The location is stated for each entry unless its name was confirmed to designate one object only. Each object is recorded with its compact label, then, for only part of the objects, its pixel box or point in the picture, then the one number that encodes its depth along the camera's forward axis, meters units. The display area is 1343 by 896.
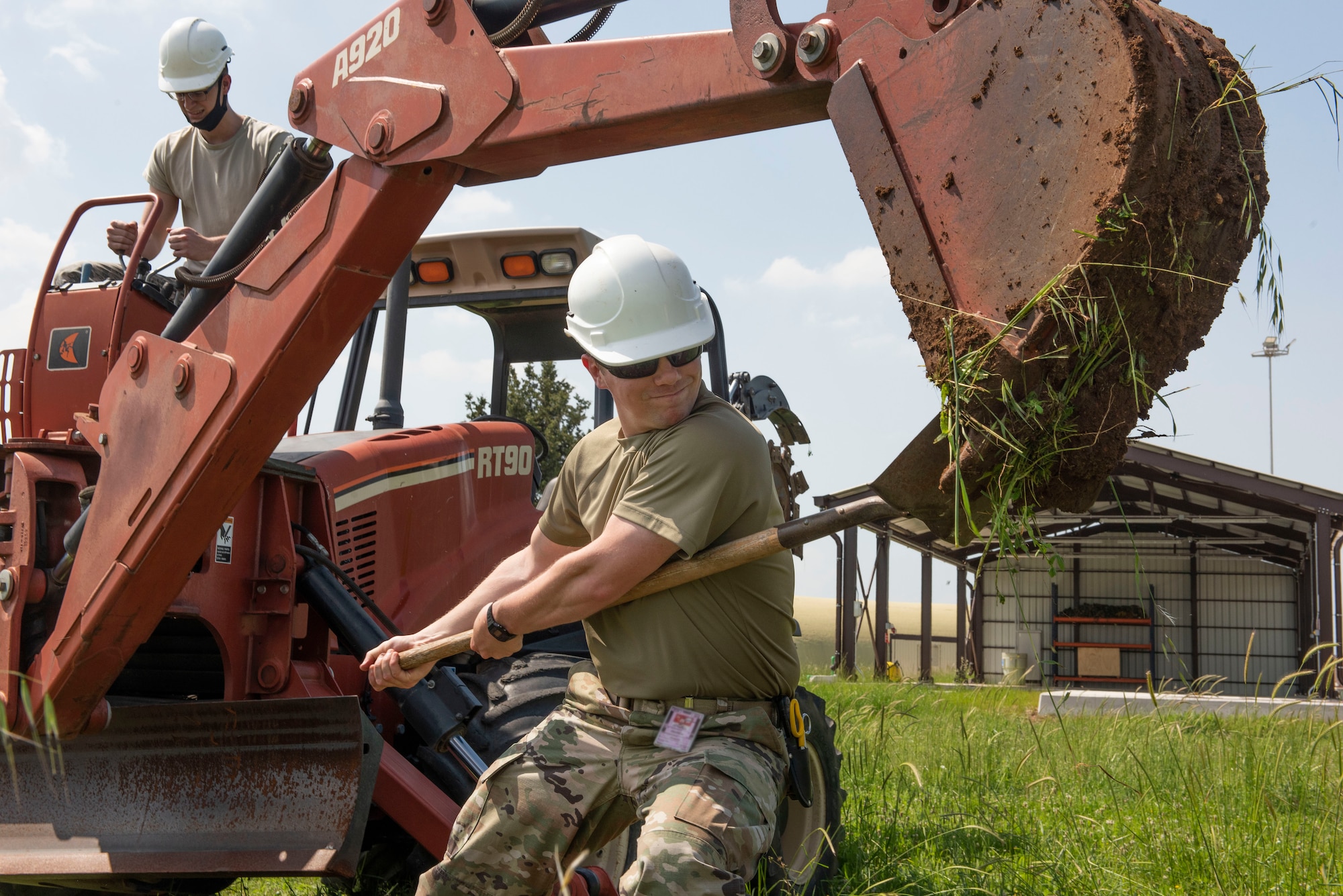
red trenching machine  2.17
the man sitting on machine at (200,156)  4.06
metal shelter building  20.62
